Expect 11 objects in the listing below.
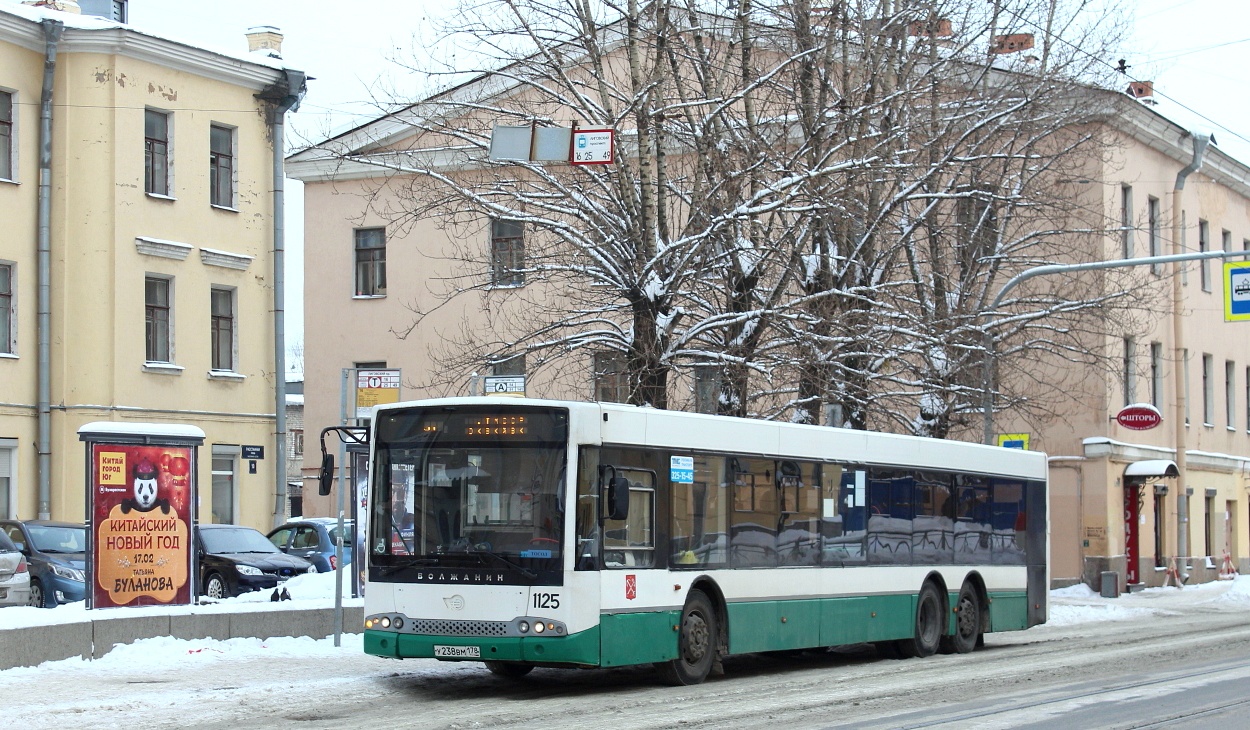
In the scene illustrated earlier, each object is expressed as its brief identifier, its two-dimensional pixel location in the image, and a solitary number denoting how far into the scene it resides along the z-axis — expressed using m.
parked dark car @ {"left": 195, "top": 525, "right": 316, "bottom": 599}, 26.05
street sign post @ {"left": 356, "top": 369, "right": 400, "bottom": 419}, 18.16
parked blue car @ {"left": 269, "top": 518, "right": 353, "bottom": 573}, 31.03
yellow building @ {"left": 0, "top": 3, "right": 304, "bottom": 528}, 32.69
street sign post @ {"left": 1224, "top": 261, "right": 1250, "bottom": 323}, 27.94
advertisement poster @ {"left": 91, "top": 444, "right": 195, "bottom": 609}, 17.92
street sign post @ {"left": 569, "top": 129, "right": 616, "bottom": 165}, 21.45
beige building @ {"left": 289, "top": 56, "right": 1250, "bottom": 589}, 39.12
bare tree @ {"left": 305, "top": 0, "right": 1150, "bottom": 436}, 23.28
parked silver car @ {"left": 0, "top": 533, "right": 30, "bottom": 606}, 20.56
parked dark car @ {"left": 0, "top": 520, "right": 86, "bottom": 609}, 23.69
